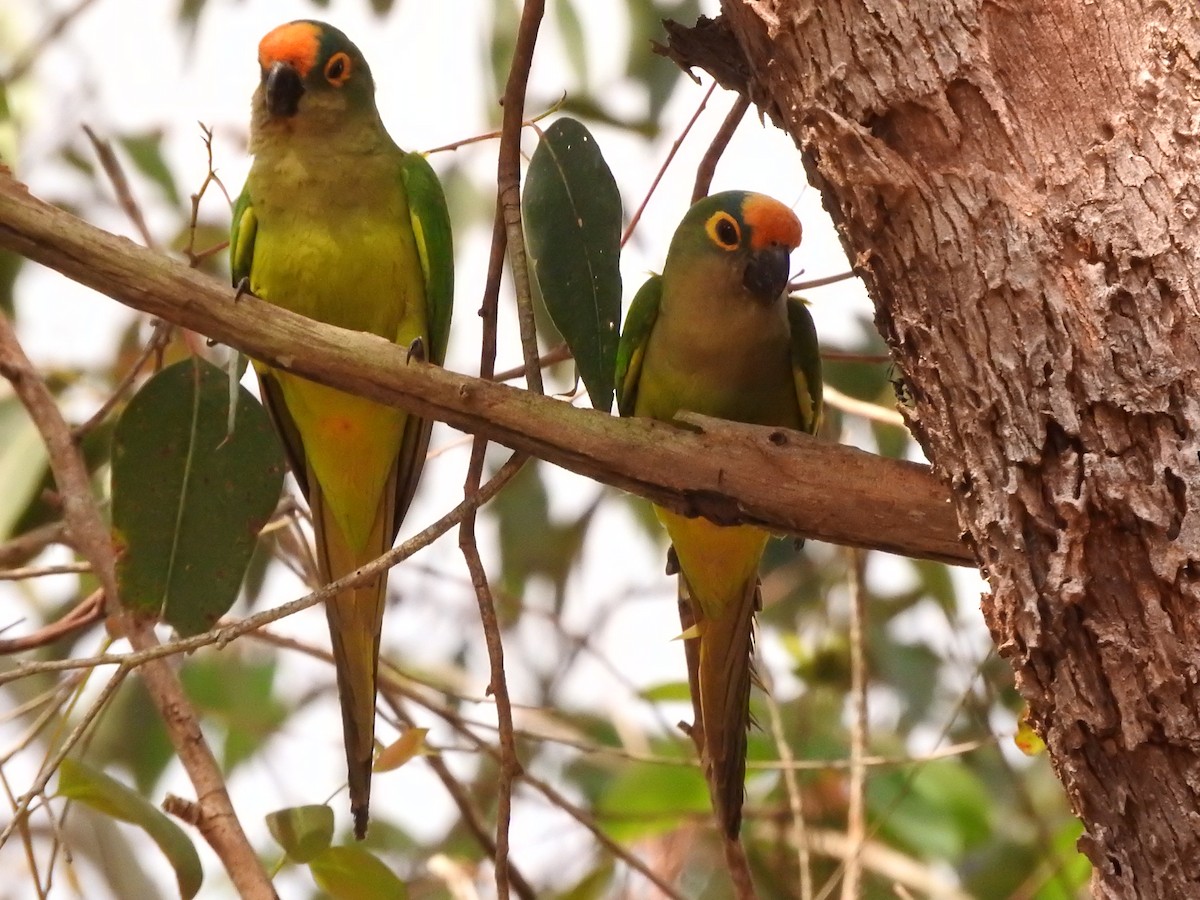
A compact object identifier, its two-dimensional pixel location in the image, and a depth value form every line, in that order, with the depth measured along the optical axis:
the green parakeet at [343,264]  7.07
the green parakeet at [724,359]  7.08
